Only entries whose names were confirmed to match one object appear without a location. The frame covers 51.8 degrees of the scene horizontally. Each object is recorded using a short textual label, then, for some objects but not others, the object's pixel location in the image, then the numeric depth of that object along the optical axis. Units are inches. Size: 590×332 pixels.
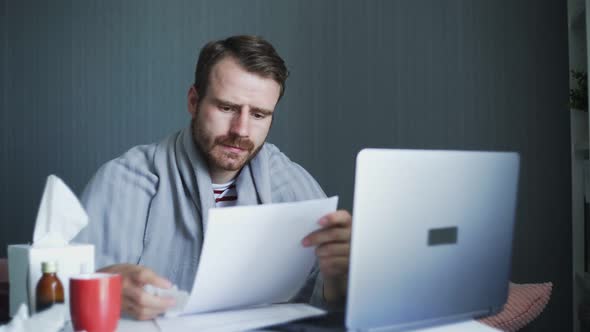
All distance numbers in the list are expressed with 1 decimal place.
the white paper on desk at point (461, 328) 36.2
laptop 30.9
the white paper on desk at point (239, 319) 36.4
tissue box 37.7
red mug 33.3
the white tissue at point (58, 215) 39.8
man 62.7
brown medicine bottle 36.5
